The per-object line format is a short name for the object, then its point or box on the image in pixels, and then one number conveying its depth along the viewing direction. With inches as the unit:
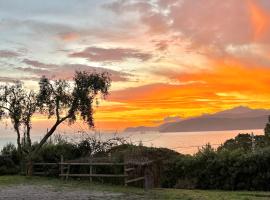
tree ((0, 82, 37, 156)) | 706.9
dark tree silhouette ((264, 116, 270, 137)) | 912.7
